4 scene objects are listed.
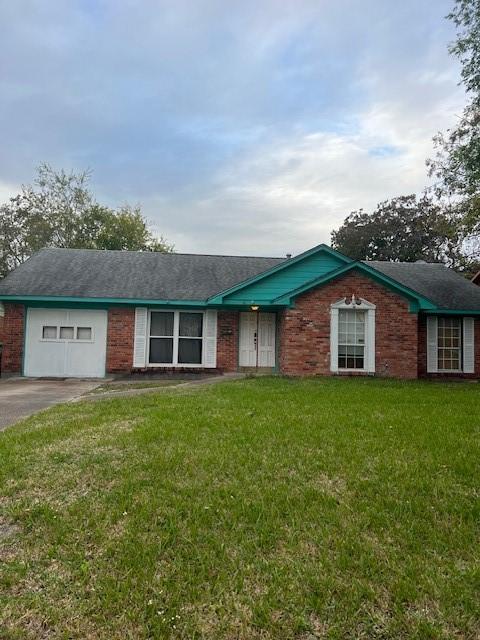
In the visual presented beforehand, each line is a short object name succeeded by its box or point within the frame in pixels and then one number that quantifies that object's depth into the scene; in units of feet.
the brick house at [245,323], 42.80
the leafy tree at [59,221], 109.50
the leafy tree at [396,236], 116.16
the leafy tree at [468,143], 42.80
